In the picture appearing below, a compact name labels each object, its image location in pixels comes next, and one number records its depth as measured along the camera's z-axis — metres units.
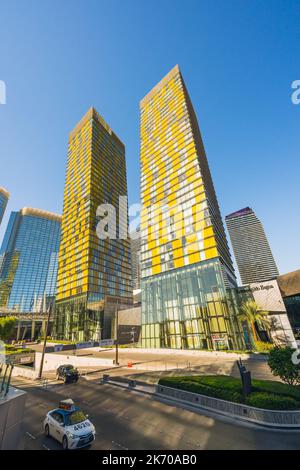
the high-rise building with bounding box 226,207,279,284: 194.12
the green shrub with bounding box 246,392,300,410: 11.33
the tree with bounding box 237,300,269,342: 36.33
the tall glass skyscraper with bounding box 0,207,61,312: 156.12
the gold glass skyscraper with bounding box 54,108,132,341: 66.69
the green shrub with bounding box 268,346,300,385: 13.43
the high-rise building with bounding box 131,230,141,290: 186.50
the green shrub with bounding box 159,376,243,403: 13.16
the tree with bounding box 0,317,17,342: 41.78
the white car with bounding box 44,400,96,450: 9.21
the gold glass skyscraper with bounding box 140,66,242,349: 40.88
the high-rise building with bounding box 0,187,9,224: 185.24
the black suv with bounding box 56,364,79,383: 23.19
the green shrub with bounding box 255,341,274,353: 32.79
